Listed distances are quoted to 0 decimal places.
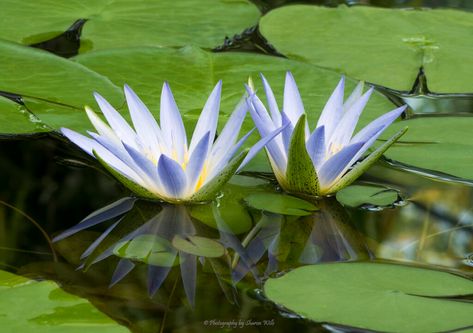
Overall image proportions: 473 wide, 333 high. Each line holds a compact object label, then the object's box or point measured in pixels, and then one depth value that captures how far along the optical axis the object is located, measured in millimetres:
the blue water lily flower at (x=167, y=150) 3861
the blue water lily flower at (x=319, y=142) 4027
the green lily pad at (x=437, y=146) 4535
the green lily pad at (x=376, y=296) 3092
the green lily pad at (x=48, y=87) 4695
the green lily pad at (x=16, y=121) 4606
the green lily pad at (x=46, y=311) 2939
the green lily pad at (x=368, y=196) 4242
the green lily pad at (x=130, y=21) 5996
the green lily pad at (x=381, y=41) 5777
